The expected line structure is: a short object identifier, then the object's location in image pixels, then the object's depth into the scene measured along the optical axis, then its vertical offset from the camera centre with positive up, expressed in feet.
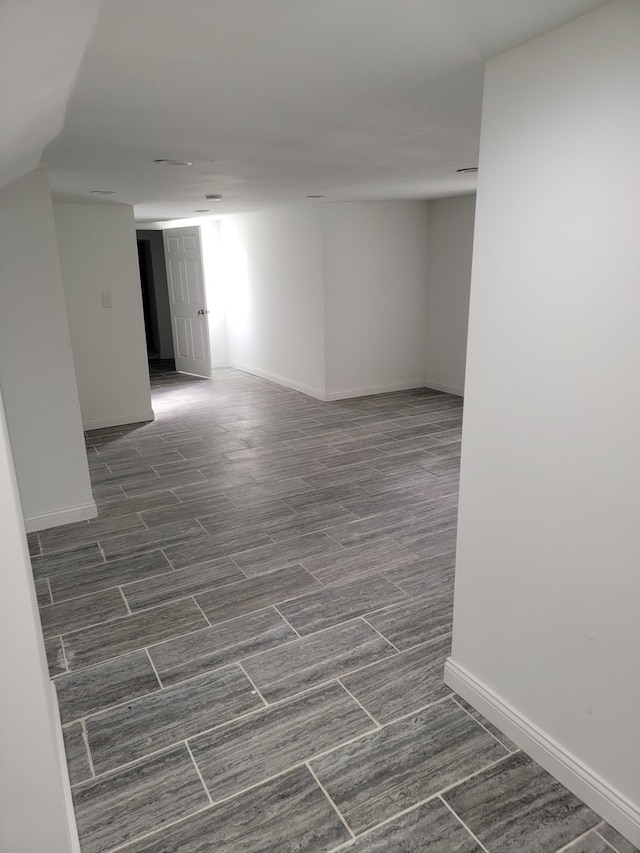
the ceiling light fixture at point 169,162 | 10.62 +2.02
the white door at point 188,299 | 26.00 -1.14
